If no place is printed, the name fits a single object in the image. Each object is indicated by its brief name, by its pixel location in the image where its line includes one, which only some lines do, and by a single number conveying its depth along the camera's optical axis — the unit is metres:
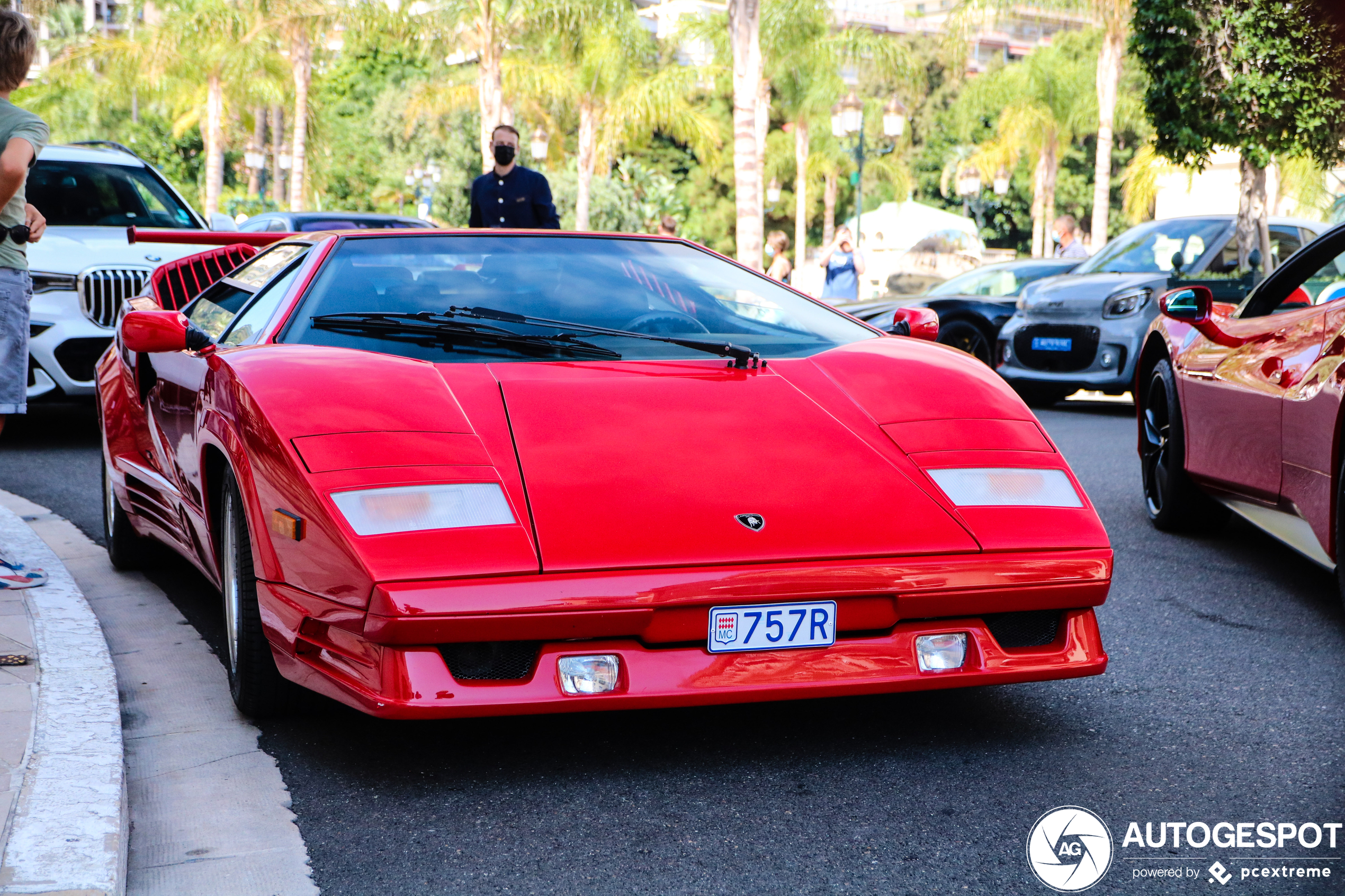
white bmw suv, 8.45
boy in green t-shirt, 4.77
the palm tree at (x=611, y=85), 38.94
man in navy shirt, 9.78
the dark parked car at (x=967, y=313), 13.37
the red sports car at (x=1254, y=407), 4.60
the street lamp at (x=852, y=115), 28.08
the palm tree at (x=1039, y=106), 47.66
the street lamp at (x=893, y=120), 28.09
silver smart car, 11.53
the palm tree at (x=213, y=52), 41.19
